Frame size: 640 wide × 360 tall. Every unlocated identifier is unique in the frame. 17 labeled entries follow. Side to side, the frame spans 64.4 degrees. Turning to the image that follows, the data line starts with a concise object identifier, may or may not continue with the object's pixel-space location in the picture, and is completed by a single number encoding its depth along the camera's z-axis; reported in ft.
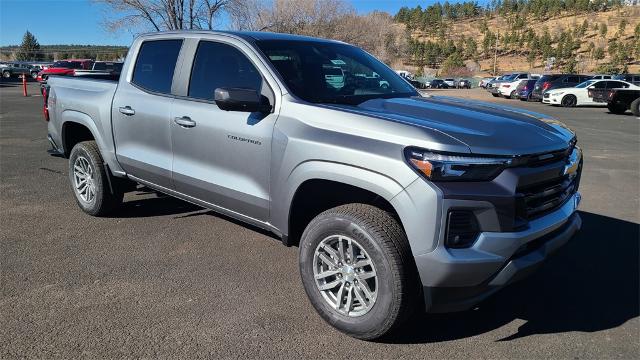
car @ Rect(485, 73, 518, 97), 126.72
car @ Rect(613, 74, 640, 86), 110.83
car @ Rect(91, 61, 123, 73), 100.34
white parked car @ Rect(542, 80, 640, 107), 82.84
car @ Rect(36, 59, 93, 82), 113.60
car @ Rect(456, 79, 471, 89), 219.20
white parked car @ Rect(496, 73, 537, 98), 114.85
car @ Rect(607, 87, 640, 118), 67.73
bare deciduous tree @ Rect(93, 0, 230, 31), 103.19
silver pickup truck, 9.11
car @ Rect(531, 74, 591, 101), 99.81
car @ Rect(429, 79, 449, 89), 208.85
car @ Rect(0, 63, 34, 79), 160.66
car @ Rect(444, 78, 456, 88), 216.13
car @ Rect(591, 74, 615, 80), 121.39
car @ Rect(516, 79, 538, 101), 106.11
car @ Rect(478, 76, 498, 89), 193.73
